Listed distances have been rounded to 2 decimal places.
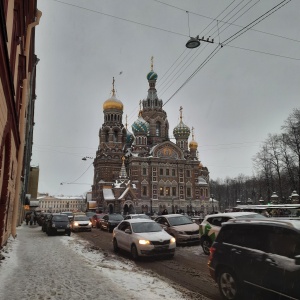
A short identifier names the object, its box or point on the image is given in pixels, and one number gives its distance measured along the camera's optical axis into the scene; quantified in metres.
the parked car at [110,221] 23.55
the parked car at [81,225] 24.06
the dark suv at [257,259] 4.83
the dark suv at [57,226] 19.88
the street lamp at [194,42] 10.21
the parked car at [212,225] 11.56
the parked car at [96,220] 28.24
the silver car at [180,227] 14.26
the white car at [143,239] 10.70
